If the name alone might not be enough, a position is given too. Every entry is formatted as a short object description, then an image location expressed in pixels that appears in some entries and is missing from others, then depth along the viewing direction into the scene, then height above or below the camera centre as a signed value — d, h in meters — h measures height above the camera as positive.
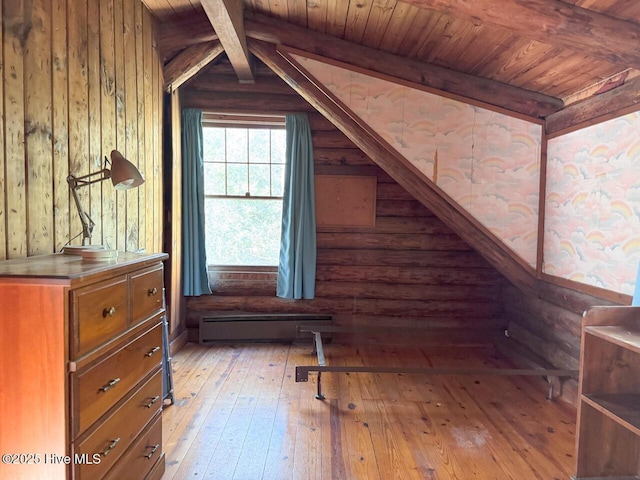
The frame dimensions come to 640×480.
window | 3.65 +0.32
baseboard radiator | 3.60 -1.08
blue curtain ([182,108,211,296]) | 3.44 +0.20
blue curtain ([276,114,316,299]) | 3.50 +0.05
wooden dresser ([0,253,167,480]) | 1.03 -0.47
